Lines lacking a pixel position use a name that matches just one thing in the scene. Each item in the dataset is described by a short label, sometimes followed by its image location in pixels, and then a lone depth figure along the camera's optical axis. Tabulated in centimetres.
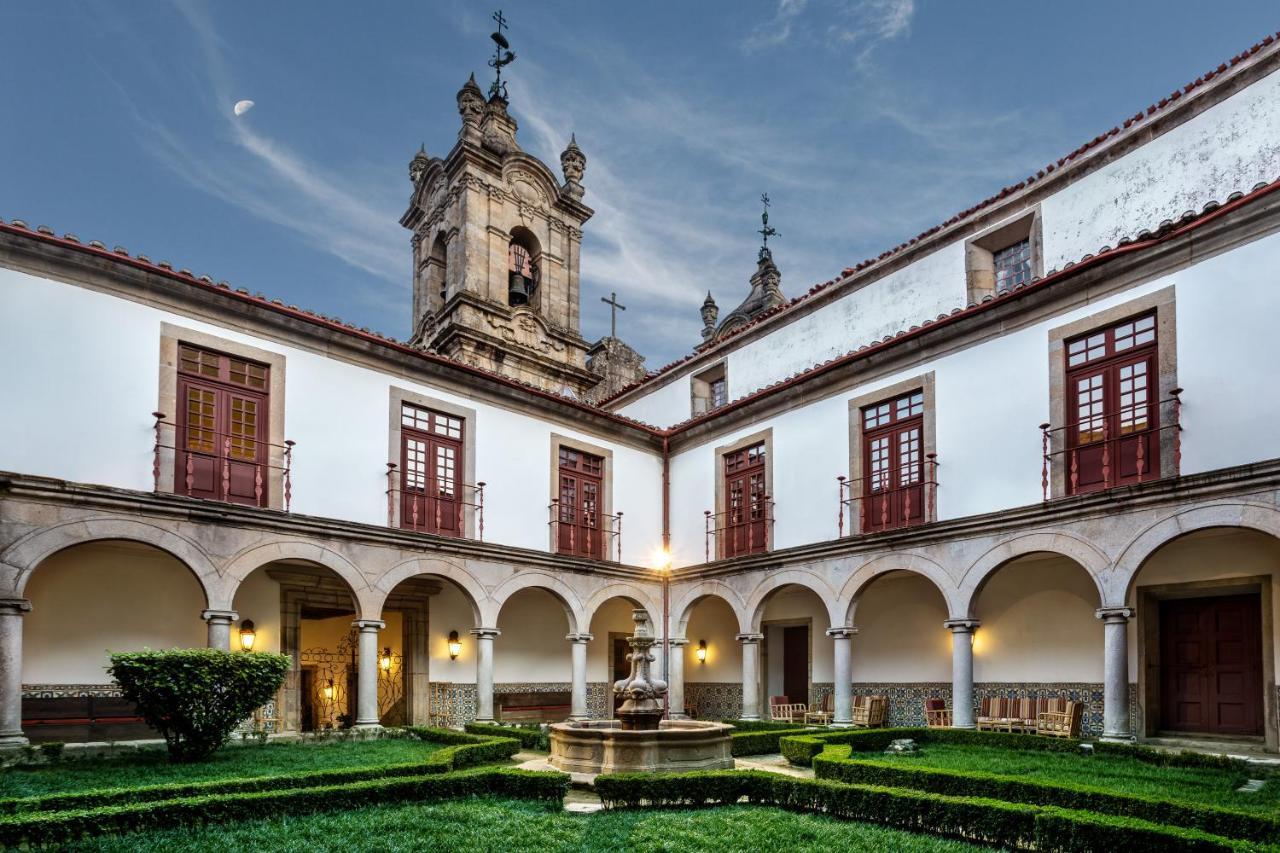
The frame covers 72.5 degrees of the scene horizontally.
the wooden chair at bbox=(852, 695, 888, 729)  1448
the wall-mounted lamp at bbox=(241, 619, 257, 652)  1309
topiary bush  922
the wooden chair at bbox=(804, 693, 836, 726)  1516
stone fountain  934
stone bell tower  2185
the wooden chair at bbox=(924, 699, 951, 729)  1385
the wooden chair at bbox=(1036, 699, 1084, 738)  1180
